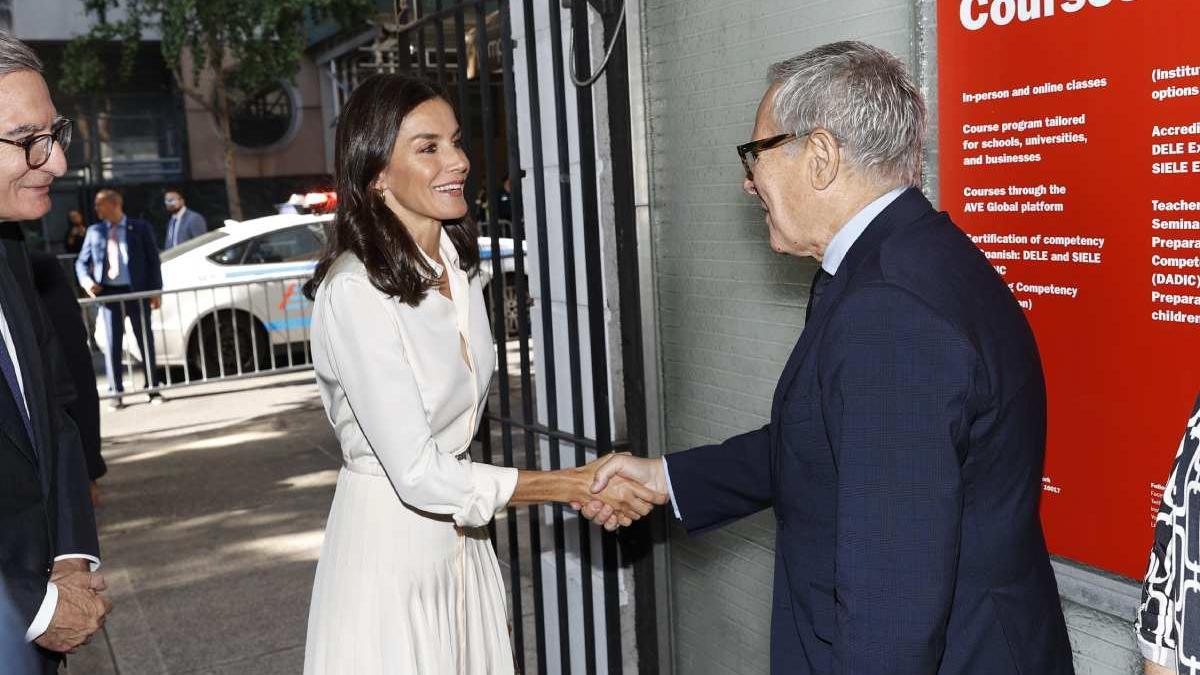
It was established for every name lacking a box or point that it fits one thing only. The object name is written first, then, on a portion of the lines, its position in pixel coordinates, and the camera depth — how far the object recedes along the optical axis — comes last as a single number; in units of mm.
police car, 12273
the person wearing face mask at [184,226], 15289
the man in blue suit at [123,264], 11883
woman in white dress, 2719
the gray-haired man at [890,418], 1753
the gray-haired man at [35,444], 2508
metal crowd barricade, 12062
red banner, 2094
